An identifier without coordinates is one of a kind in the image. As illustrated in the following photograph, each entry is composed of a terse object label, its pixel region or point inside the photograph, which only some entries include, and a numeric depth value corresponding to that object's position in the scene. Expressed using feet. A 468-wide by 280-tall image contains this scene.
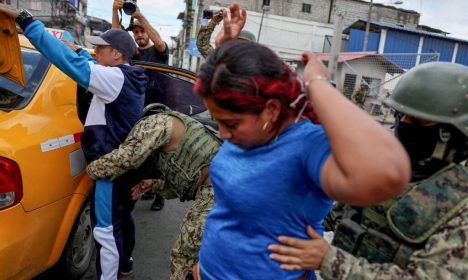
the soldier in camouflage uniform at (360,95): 47.88
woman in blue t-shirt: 2.85
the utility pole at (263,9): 90.35
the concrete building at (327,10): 102.32
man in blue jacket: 7.80
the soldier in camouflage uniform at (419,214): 3.51
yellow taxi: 6.57
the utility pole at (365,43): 73.80
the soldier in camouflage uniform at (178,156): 7.11
